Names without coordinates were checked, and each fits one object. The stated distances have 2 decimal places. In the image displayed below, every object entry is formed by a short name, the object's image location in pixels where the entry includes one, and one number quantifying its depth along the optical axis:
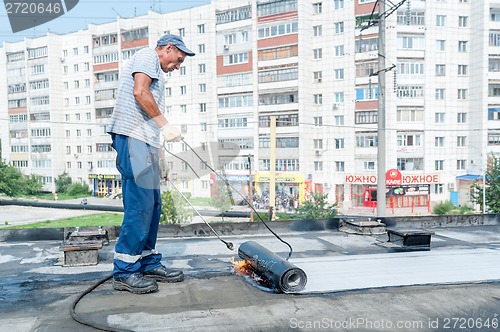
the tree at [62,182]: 53.06
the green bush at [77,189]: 52.94
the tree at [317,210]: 29.41
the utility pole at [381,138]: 18.47
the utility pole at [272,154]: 21.19
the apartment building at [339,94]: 37.41
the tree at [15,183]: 46.97
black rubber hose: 2.33
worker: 3.07
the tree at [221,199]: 34.06
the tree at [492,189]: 29.73
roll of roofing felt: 2.91
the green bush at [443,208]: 36.53
